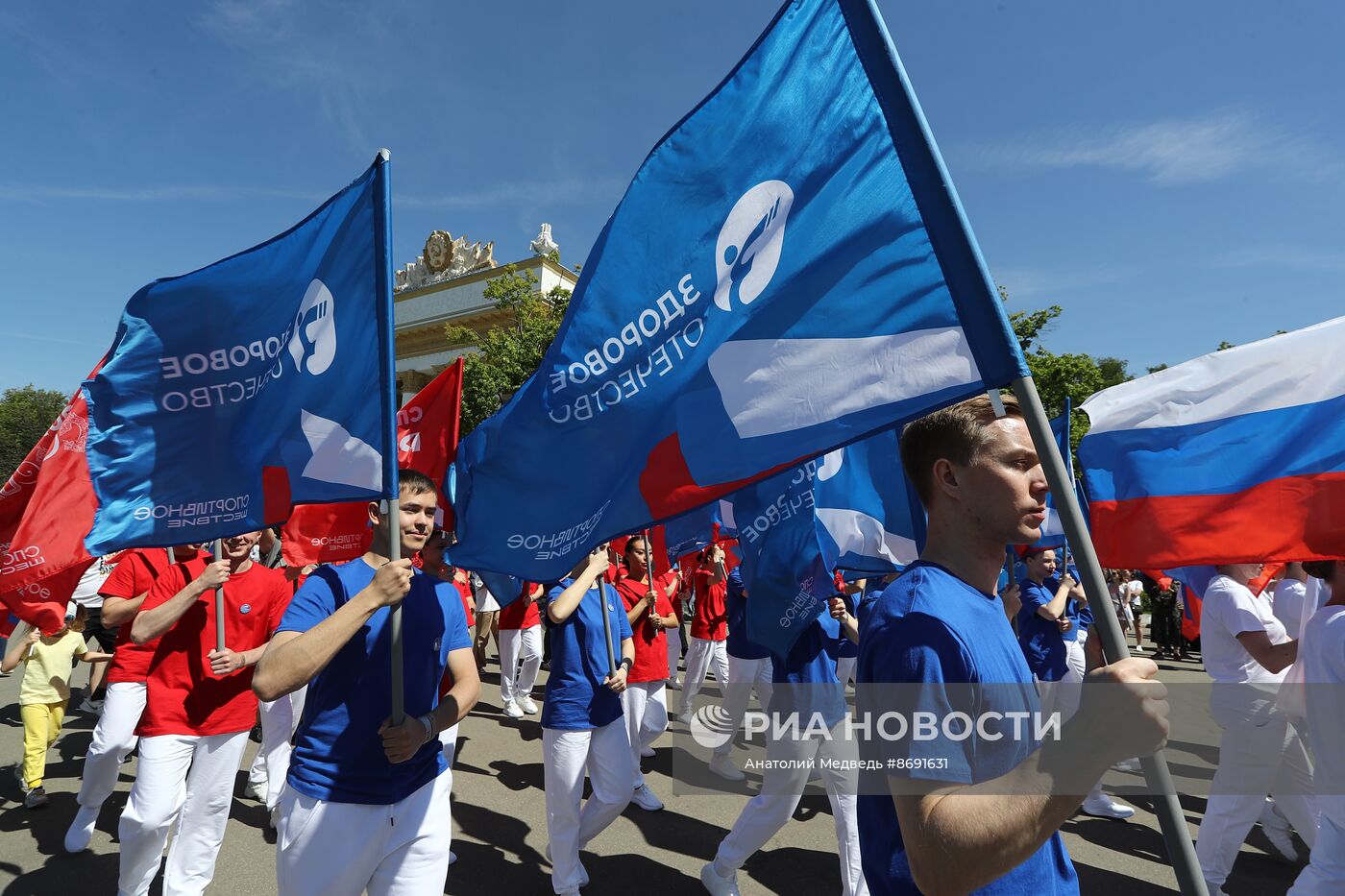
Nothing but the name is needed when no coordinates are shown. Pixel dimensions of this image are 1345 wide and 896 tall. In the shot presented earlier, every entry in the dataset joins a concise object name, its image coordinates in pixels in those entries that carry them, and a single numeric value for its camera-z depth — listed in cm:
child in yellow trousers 593
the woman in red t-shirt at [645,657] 625
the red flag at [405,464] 504
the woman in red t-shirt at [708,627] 947
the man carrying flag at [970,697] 142
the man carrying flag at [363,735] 269
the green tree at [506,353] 2389
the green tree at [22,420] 5544
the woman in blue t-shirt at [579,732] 454
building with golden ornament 4575
